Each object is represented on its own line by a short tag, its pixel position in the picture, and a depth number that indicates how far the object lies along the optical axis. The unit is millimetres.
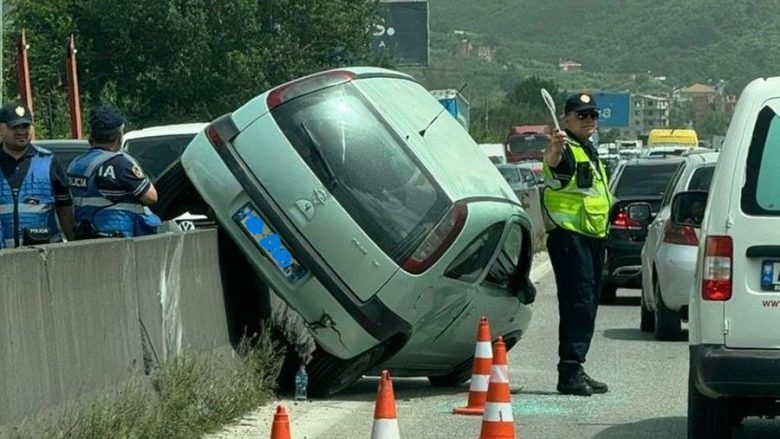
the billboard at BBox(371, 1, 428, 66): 74938
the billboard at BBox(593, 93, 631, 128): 113938
